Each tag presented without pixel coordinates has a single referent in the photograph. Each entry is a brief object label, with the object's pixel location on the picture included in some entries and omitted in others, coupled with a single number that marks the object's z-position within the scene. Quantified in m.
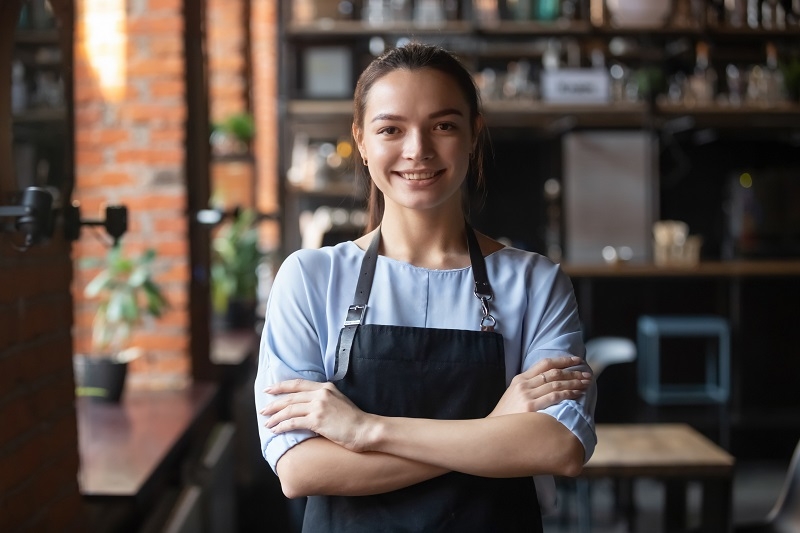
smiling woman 1.36
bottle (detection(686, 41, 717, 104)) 6.60
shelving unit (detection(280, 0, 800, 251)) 6.44
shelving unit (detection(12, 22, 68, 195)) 1.66
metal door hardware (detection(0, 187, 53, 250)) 1.45
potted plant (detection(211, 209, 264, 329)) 5.00
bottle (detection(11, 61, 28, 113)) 1.62
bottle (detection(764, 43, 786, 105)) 6.60
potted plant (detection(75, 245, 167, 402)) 3.08
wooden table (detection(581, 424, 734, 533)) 2.82
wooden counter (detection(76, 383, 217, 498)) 2.23
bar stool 5.46
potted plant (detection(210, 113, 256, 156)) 5.13
